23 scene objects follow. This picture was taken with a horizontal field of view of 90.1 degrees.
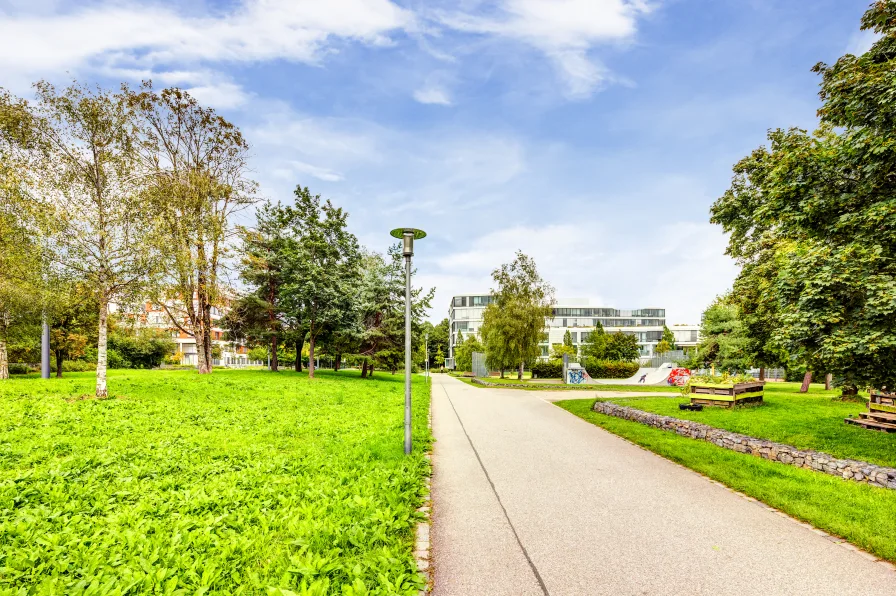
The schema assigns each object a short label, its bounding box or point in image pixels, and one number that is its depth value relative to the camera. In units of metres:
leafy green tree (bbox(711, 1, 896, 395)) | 7.39
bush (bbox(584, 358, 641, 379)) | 45.09
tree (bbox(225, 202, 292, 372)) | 29.25
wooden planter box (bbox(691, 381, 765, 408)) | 15.15
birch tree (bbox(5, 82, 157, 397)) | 13.79
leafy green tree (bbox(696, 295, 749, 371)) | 27.72
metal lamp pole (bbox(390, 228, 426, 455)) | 7.98
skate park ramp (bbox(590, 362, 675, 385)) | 36.28
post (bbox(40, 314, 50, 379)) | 20.02
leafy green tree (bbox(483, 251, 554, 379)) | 33.41
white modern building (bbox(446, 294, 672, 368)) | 94.69
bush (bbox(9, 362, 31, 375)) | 27.35
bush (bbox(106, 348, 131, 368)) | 43.10
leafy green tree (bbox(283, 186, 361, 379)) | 26.61
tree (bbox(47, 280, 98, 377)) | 23.38
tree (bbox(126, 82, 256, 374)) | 19.03
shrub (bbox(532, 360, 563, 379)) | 43.29
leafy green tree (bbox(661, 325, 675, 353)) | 78.06
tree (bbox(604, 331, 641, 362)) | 62.03
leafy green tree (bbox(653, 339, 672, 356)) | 75.19
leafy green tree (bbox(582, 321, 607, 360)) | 59.72
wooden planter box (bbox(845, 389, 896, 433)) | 10.51
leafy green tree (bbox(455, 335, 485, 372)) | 63.04
